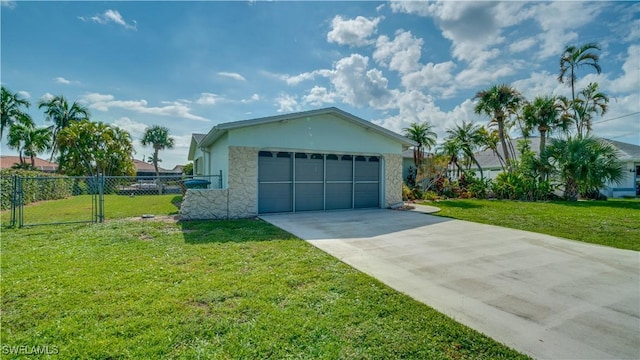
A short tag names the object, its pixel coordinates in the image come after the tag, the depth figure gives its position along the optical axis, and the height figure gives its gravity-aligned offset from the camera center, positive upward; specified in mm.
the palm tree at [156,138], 38375 +5306
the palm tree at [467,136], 19469 +3018
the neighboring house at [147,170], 45906 +1119
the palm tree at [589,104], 19562 +5351
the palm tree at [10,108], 20531 +5060
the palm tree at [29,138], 22545 +3244
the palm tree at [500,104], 18484 +5079
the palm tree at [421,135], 18547 +2877
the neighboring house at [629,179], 18812 +49
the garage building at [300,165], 9211 +470
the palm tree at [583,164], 13398 +796
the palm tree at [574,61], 18672 +8093
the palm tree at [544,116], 17781 +4113
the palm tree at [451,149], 19125 +2029
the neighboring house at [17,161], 35344 +1798
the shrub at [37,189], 11211 -730
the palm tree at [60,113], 26734 +6258
